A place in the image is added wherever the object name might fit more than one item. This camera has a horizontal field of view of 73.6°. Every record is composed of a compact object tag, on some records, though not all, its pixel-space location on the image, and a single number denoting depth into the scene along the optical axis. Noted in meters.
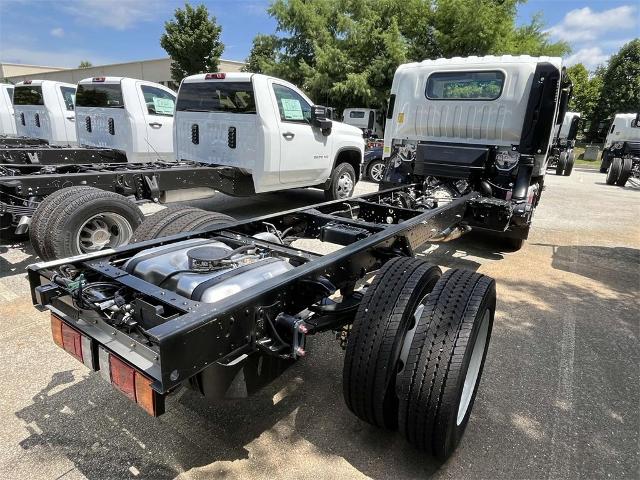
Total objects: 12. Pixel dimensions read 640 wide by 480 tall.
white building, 41.41
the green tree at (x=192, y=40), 30.31
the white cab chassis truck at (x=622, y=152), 15.44
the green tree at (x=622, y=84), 42.62
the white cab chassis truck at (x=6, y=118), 12.02
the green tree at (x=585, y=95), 44.88
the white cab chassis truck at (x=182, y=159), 4.27
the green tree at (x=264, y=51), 28.69
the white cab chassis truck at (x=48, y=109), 9.99
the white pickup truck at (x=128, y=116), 7.73
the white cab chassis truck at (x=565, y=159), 16.94
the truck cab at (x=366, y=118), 25.05
